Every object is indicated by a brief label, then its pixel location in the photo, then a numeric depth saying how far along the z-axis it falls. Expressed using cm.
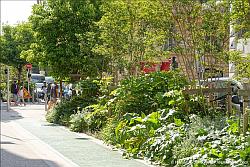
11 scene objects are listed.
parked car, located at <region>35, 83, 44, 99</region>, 4569
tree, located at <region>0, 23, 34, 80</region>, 4647
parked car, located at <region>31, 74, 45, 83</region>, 5528
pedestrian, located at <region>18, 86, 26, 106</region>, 3697
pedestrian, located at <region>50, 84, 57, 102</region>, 2877
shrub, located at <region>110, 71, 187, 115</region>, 1390
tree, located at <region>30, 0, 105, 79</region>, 2123
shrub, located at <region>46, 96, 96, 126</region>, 1991
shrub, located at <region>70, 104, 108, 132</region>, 1622
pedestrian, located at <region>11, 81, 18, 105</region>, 3606
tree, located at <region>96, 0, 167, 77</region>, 1578
